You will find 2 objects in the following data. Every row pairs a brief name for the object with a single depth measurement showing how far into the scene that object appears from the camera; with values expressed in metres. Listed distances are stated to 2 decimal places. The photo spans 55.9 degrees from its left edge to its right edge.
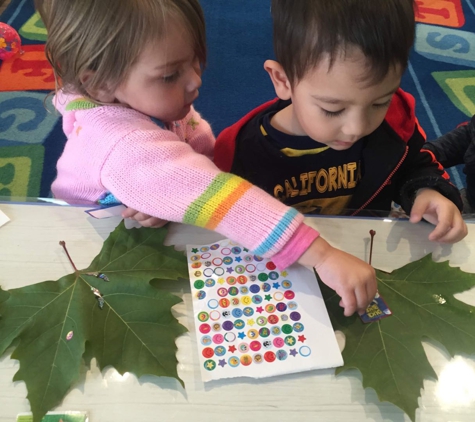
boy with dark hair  0.55
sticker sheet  0.49
